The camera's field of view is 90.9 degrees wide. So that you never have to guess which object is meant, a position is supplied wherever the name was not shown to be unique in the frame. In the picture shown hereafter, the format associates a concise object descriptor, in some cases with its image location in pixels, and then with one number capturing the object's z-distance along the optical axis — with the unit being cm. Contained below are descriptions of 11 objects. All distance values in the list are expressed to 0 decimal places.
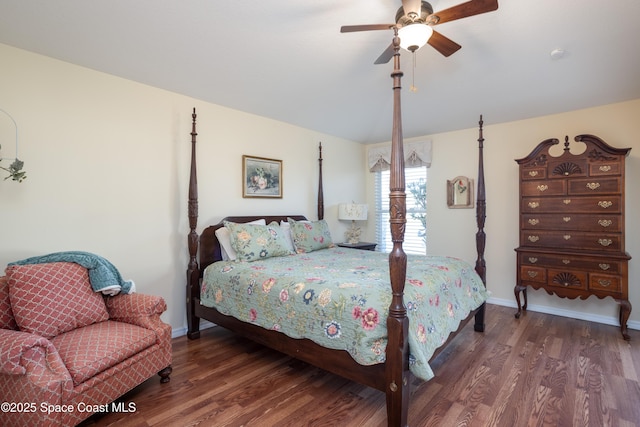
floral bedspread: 183
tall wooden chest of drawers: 309
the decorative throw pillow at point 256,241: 302
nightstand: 446
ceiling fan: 173
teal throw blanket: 218
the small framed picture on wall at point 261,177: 371
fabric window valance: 465
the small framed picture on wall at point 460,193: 431
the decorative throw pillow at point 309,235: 364
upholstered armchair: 154
